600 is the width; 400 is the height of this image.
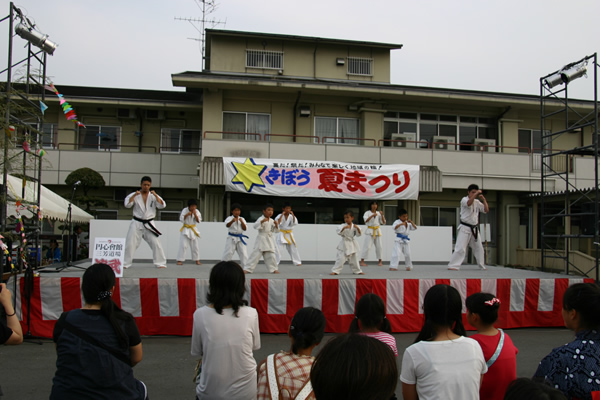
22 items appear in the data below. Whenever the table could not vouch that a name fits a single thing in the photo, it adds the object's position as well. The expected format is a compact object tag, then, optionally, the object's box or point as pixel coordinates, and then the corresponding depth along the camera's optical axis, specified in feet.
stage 22.85
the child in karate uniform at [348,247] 31.65
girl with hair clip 9.18
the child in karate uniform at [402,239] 36.83
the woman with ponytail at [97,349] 8.12
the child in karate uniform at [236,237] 33.65
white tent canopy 30.98
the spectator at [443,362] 7.77
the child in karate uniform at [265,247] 31.89
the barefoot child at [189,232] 35.47
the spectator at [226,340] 9.15
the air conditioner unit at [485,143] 61.11
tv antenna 67.97
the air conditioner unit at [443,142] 60.11
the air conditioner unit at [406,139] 58.65
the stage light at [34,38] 25.98
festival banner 48.19
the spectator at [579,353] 7.16
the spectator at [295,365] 7.36
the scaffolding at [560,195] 51.48
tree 53.72
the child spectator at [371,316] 9.94
